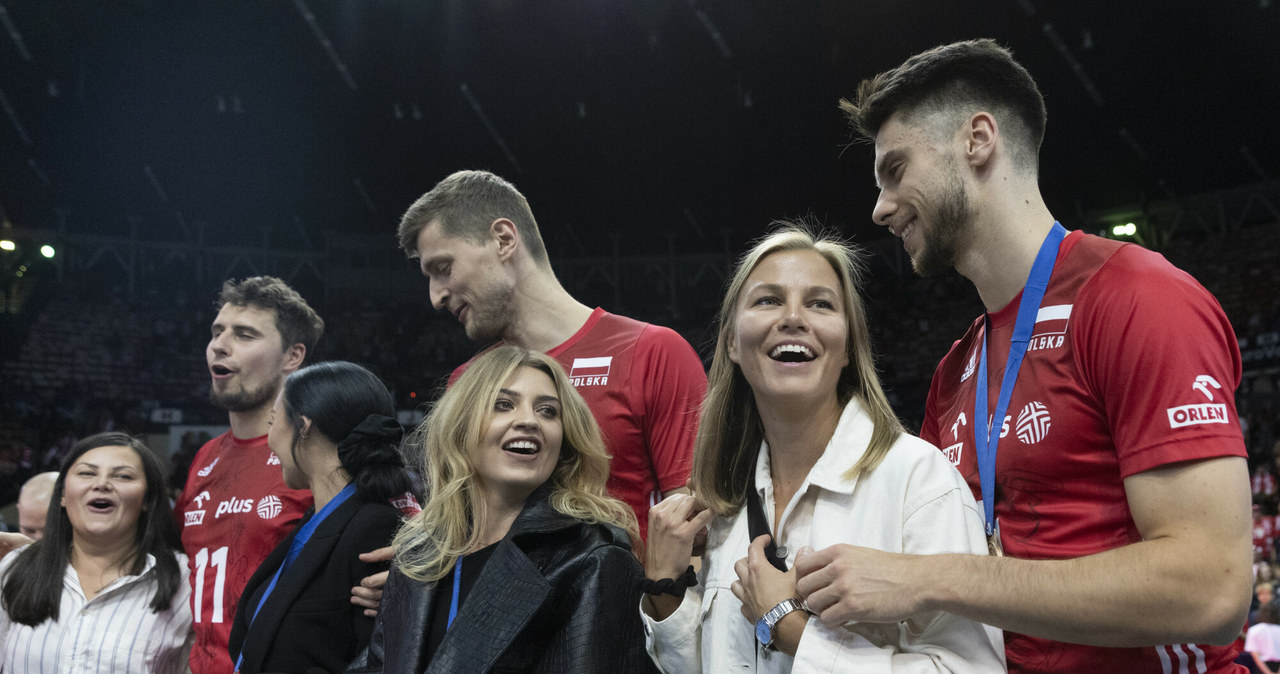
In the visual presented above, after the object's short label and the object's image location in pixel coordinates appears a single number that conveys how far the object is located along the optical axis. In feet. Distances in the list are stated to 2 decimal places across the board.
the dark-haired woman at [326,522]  8.05
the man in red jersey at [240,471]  10.27
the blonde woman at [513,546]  6.44
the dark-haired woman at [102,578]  10.12
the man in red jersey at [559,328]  8.63
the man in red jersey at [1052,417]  4.40
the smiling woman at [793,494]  4.84
